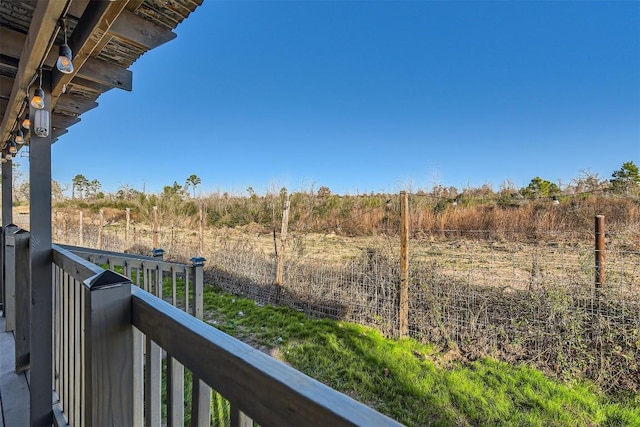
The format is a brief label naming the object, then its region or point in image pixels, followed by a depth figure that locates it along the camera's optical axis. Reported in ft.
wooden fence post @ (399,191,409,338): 12.12
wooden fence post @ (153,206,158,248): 24.23
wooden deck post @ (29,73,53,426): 5.10
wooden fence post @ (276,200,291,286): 16.24
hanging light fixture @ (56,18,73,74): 4.28
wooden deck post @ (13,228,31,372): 6.79
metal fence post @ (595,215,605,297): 10.16
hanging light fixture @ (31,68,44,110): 5.14
